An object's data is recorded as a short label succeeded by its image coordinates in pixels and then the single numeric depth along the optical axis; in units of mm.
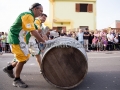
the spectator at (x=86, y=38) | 15882
